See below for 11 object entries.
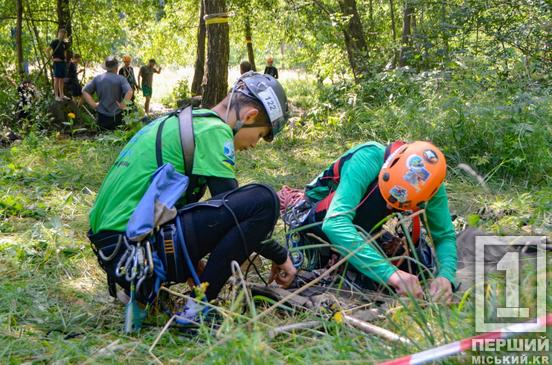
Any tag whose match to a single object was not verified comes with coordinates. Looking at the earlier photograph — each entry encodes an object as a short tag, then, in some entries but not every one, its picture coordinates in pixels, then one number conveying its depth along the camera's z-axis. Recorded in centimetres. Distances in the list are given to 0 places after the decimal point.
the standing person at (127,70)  1317
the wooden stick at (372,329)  195
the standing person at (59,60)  1089
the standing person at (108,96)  874
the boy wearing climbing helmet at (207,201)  258
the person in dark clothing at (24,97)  984
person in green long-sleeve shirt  271
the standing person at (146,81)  1433
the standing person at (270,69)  1598
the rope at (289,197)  352
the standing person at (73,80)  1129
